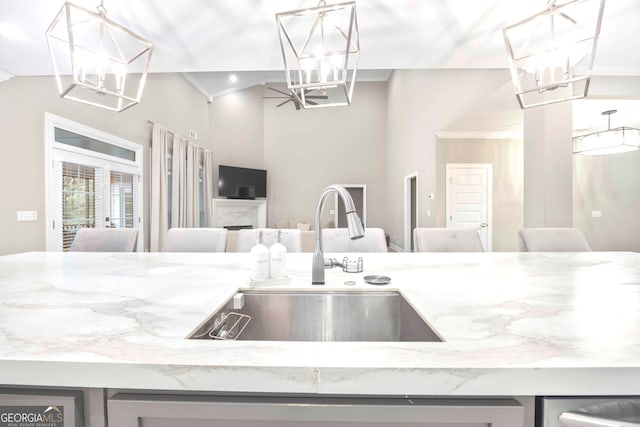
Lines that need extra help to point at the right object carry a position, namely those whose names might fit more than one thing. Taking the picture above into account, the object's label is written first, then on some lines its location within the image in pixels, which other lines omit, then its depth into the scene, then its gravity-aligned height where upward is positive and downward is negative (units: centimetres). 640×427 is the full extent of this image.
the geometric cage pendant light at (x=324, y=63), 112 +61
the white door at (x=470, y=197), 536 +23
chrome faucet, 96 -5
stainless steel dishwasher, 51 -35
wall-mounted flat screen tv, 750 +72
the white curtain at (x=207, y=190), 726 +50
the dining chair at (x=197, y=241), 212 -21
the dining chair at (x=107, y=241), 212 -21
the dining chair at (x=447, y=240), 207 -21
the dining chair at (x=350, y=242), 205 -22
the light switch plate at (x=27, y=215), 296 -4
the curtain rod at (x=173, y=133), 511 +149
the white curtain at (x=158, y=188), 512 +41
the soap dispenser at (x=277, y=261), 113 -19
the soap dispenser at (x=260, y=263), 111 -19
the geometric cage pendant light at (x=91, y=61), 110 +60
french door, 326 +39
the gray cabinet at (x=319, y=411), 53 -35
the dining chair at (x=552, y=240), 207 -21
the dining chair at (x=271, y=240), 201 -19
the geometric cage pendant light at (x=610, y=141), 368 +87
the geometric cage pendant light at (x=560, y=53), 103 +58
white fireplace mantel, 750 -6
